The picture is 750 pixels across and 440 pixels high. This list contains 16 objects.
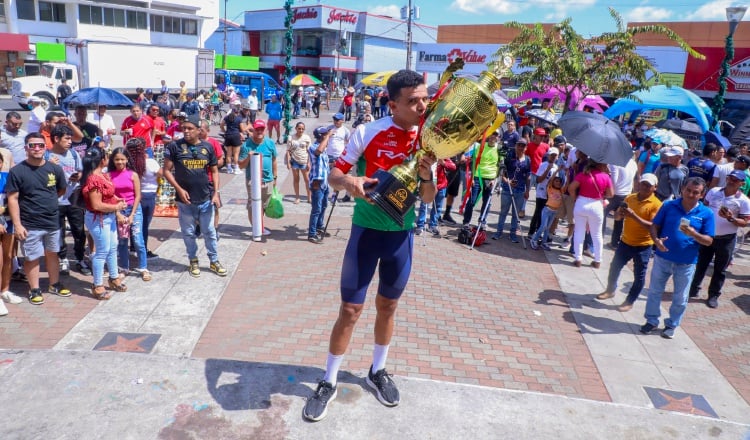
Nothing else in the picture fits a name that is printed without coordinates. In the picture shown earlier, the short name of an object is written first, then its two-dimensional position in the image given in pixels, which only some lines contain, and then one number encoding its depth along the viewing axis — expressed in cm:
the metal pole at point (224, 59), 4396
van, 3606
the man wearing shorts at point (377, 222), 325
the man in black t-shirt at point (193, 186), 647
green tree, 1205
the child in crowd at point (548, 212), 852
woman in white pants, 771
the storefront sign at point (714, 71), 2428
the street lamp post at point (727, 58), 1263
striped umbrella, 2768
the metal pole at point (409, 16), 3242
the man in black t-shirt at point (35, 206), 532
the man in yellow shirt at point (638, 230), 625
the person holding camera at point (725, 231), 686
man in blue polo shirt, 553
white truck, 2652
